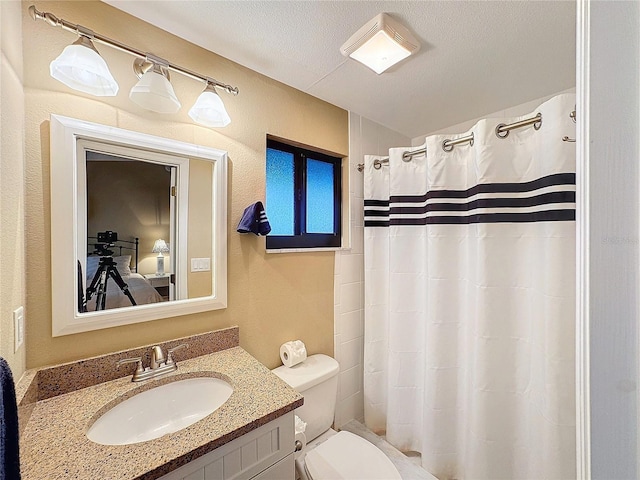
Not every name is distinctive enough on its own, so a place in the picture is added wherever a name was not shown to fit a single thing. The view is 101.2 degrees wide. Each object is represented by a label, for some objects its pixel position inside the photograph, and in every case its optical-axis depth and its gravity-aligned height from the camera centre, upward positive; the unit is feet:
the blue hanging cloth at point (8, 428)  1.41 -1.07
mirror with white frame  3.02 +0.17
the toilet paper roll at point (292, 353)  4.72 -2.09
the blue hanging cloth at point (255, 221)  4.16 +0.28
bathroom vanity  2.10 -1.77
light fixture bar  2.71 +2.25
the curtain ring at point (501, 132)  4.11 +1.66
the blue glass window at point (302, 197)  5.17 +0.88
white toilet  3.84 -3.40
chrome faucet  3.26 -1.63
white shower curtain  3.62 -1.09
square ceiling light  3.42 +2.74
